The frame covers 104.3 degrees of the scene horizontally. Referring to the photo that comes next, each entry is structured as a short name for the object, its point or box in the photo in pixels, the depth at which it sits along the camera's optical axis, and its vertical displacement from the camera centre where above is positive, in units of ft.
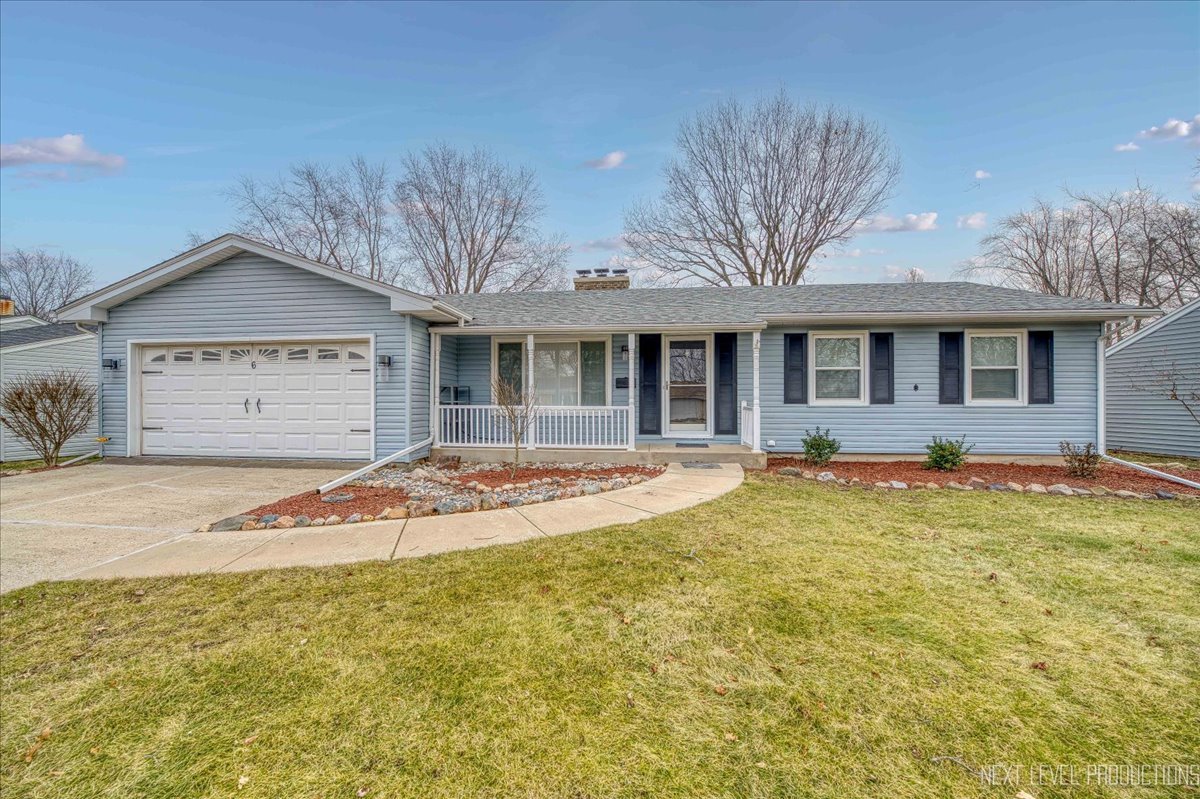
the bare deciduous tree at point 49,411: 28.30 -0.71
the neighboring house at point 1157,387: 33.73 +0.93
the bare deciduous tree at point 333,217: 68.74 +27.66
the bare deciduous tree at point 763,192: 56.39 +26.08
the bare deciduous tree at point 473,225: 70.13 +26.58
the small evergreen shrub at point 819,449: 27.63 -2.99
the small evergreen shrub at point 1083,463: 24.54 -3.41
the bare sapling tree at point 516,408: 26.21 -0.53
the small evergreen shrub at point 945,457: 26.11 -3.29
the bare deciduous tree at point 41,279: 86.89 +22.92
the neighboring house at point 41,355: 37.78 +3.92
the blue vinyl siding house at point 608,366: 27.71 +1.94
